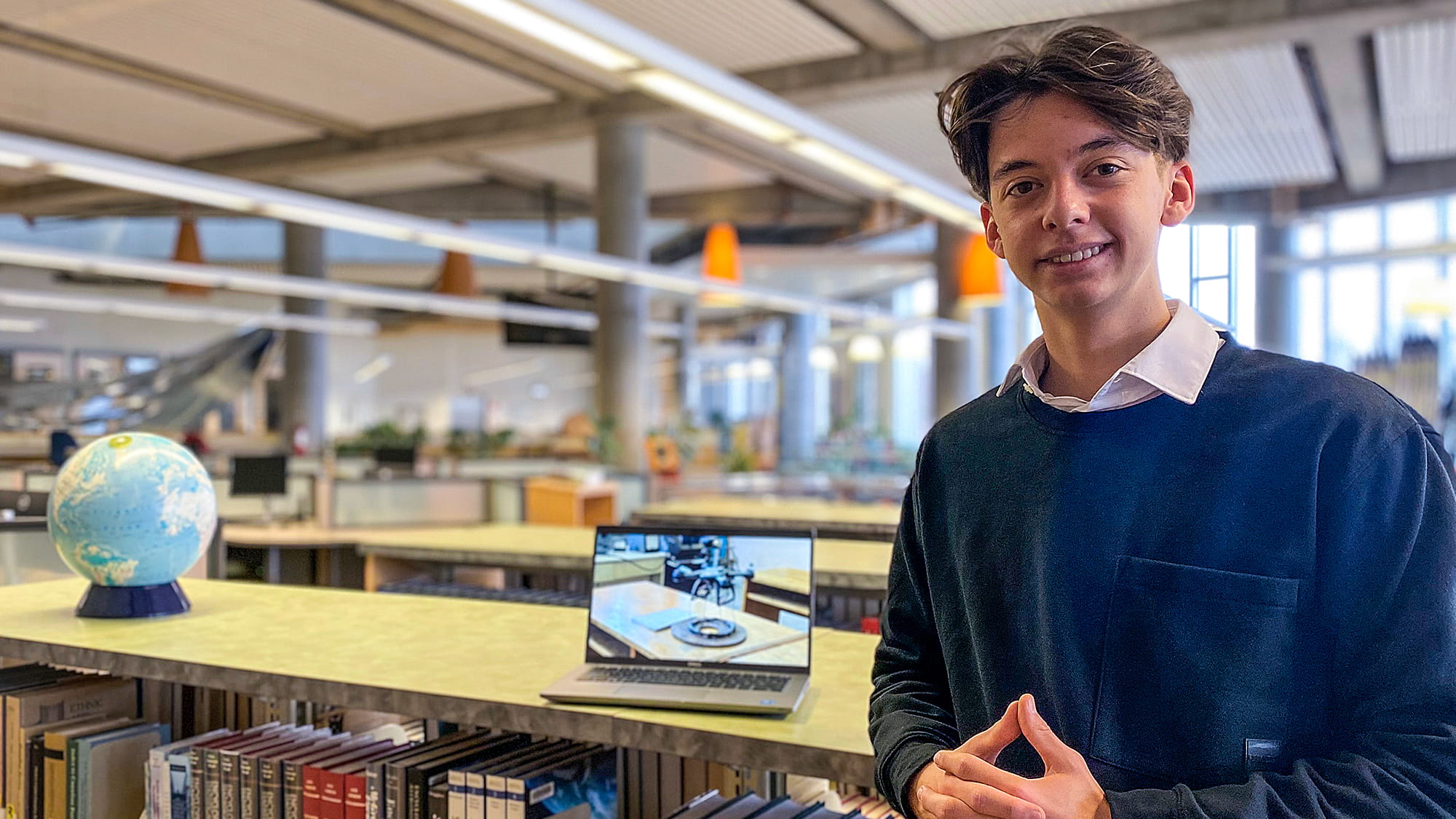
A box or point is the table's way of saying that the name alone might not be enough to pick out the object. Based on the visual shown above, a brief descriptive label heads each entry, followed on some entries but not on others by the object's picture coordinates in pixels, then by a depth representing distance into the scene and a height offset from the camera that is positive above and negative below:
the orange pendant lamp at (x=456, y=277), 11.55 +1.36
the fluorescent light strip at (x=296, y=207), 5.11 +1.13
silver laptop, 1.90 -0.35
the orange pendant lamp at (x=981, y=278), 9.38 +1.13
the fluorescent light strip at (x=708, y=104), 4.33 +1.27
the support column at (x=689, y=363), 21.11 +0.94
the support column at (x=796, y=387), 20.69 +0.48
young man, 1.00 -0.12
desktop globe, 2.52 -0.26
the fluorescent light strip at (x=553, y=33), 3.49 +1.24
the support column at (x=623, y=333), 11.07 +0.80
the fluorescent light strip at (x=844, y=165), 5.44 +1.27
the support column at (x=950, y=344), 14.64 +0.90
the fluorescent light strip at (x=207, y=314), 11.19 +1.06
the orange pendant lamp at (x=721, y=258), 9.77 +1.34
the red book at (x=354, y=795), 1.99 -0.68
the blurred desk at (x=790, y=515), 4.90 -0.50
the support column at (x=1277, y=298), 14.08 +1.46
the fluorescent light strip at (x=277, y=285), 8.20 +1.09
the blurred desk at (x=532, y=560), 3.70 -0.57
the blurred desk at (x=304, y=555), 6.79 -0.91
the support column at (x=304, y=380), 16.09 +0.42
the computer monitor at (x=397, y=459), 9.06 -0.39
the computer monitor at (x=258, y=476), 7.18 -0.43
